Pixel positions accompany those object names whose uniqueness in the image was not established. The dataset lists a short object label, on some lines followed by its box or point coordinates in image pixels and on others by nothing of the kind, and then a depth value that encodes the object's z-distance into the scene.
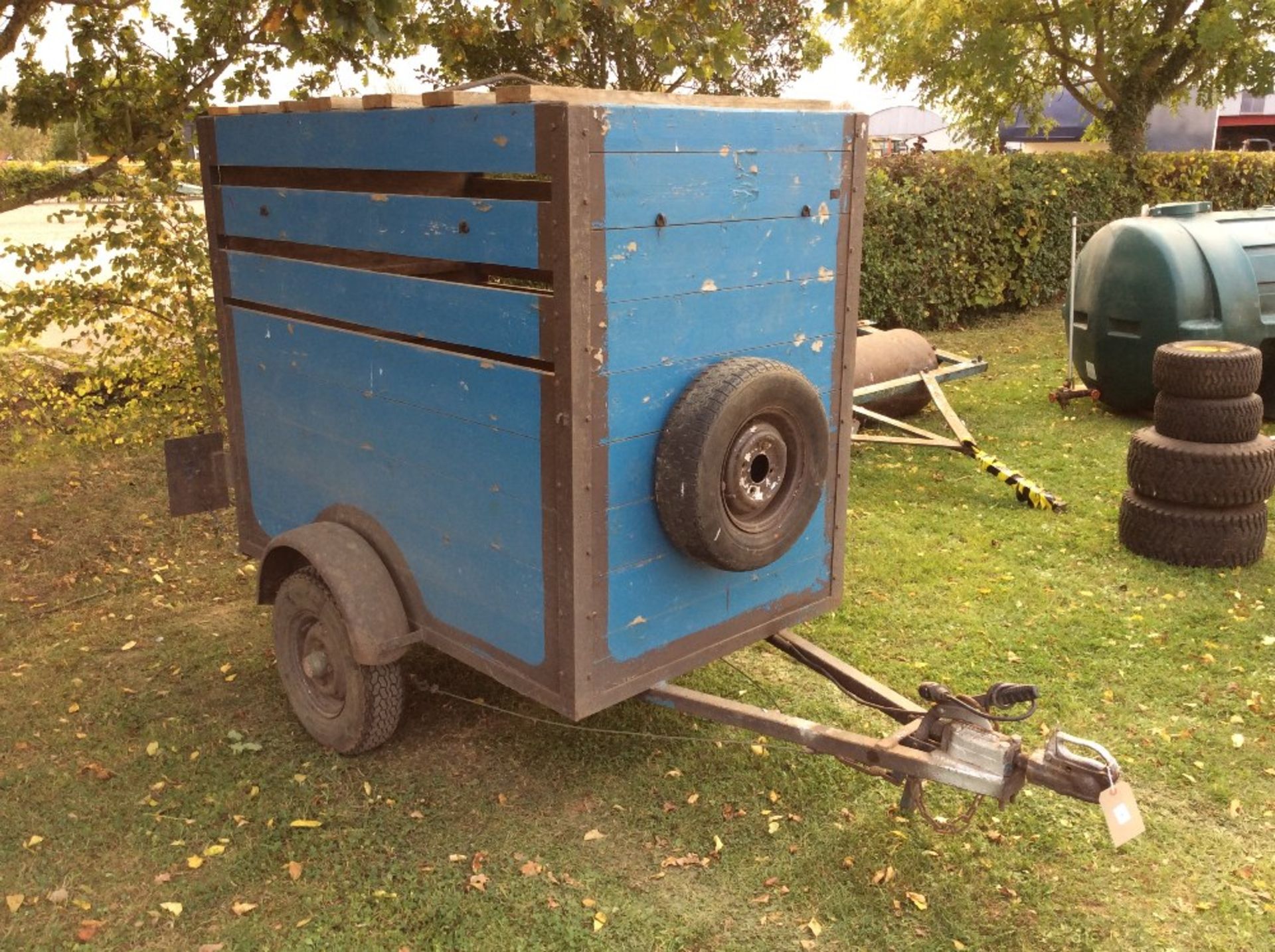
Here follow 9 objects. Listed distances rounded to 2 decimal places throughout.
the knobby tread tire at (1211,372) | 6.23
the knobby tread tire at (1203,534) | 6.20
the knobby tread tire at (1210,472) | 6.15
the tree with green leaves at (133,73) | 6.42
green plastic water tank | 9.00
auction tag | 3.07
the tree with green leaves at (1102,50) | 17.48
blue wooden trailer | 3.28
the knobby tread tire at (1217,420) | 6.24
